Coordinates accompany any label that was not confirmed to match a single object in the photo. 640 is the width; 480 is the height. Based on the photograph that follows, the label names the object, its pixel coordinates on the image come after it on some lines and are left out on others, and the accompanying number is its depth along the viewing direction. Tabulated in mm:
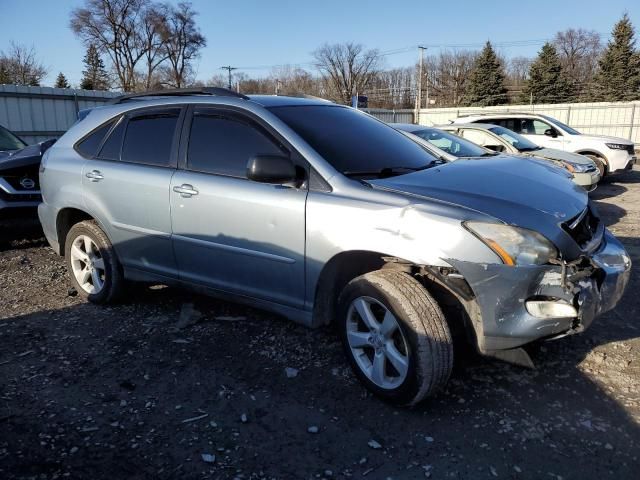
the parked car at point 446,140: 7328
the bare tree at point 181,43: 50031
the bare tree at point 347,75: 67812
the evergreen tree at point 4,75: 35481
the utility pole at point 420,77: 42581
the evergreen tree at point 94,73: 50225
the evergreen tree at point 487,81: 48725
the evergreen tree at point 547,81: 46500
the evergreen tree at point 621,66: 42906
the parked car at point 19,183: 6316
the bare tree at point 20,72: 39562
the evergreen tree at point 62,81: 60281
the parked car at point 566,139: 12500
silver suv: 2703
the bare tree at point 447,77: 60281
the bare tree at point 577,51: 59562
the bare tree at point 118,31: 45062
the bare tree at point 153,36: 48062
